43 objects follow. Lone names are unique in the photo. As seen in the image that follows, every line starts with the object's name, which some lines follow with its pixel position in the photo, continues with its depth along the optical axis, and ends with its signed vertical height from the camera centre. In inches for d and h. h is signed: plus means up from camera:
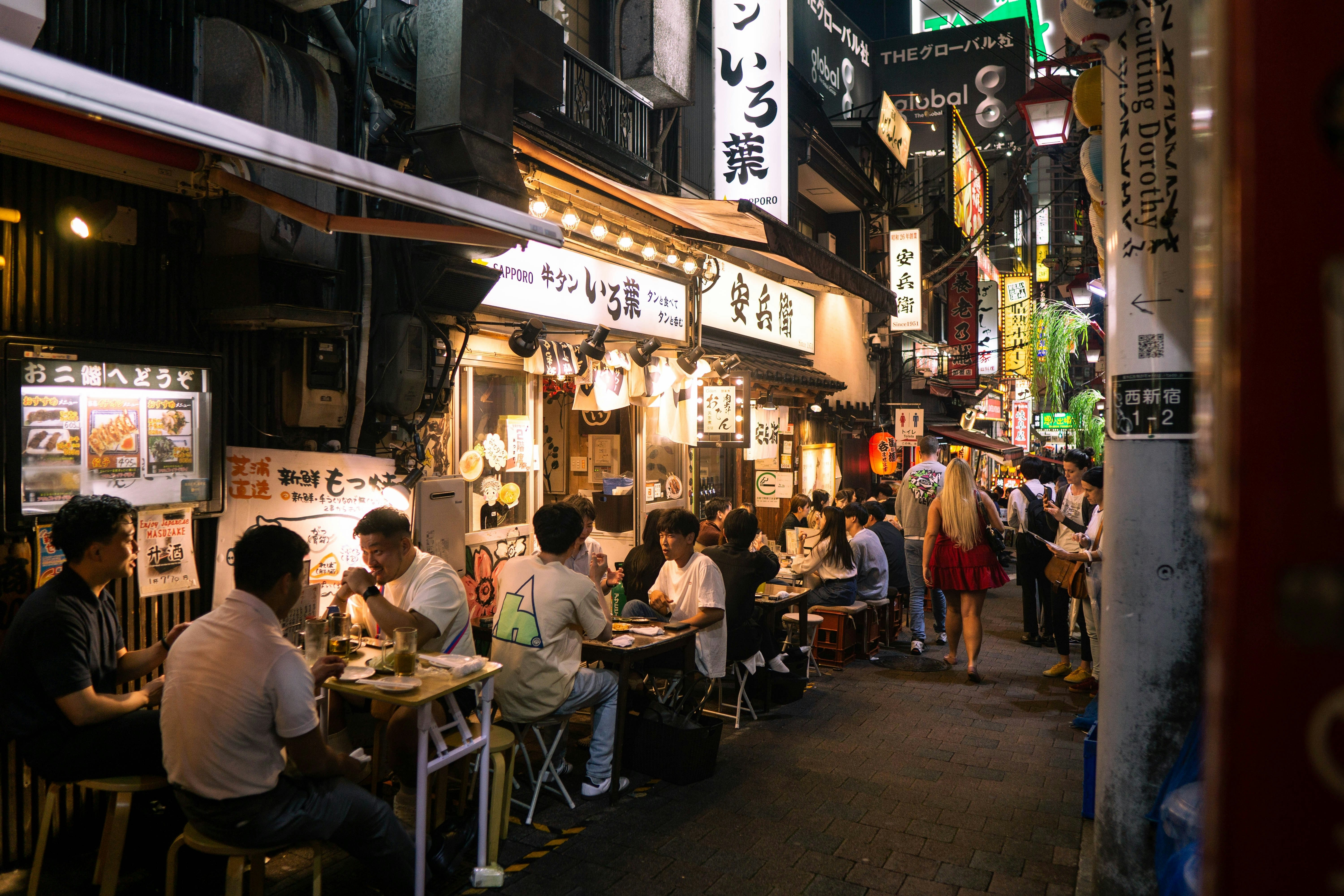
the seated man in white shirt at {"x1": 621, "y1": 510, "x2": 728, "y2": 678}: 266.1 -46.2
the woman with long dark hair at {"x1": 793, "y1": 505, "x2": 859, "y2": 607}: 369.4 -52.1
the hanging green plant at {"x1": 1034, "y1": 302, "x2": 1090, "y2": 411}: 1314.0 +186.3
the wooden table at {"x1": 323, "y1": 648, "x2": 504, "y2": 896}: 164.9 -60.7
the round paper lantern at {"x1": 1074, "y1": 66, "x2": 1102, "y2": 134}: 177.6 +78.3
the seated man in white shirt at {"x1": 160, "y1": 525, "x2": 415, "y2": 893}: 134.4 -44.0
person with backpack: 431.5 -53.5
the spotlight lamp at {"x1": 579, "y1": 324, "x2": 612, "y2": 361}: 336.2 +45.7
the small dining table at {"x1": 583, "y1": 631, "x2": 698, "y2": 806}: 227.9 -57.2
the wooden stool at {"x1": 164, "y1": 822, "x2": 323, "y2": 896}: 139.4 -69.3
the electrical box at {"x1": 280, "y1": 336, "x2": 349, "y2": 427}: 234.8 +22.2
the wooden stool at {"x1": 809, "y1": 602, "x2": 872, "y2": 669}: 380.8 -86.1
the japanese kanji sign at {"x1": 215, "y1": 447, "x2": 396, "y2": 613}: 220.1 -12.4
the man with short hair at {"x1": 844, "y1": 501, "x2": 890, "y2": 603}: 393.7 -52.0
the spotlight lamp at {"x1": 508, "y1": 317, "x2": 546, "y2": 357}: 298.0 +42.1
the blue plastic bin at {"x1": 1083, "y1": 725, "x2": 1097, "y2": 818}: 211.6 -86.5
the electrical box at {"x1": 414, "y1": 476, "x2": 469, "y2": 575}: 265.6 -21.1
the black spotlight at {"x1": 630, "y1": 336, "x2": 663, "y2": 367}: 376.8 +47.9
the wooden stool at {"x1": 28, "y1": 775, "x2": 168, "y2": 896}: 150.5 -70.4
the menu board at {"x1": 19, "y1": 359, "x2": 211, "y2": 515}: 179.2 +5.5
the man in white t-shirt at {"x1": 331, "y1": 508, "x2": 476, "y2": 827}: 191.5 -34.8
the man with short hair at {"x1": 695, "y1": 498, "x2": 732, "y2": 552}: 339.9 -33.1
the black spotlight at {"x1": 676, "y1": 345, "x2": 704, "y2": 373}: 413.7 +47.7
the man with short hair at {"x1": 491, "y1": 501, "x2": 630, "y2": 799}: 216.4 -46.6
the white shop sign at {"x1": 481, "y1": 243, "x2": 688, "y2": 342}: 303.1 +68.6
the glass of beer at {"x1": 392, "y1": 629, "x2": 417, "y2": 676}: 177.8 -43.4
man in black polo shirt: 155.6 -41.5
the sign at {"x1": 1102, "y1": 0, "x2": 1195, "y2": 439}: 137.7 +39.0
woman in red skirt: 357.1 -43.7
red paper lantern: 725.3 -1.5
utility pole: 138.4 +1.3
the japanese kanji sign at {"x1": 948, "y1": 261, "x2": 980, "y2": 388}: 885.8 +136.4
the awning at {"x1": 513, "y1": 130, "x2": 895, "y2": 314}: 281.4 +91.8
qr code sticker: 140.8 +18.4
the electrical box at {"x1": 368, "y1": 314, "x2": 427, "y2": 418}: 257.1 +28.8
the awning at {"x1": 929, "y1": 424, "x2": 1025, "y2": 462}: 898.1 +13.5
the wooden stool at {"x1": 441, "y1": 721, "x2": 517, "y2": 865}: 190.5 -79.2
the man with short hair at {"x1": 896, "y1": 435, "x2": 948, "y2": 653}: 458.3 -32.6
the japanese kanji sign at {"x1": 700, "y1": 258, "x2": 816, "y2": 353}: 473.1 +95.0
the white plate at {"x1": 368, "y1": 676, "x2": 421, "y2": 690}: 167.6 -47.6
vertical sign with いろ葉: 408.2 +179.2
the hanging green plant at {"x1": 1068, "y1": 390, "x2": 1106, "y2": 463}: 1390.3 +60.7
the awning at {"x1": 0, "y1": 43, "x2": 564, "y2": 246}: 108.7 +52.4
